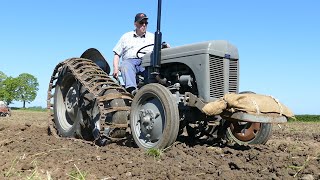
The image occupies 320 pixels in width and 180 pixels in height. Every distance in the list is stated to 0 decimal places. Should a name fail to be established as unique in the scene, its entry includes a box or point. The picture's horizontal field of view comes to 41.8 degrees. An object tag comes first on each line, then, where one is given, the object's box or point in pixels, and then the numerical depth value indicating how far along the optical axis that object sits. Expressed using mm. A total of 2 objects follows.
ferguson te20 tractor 5141
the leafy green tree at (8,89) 82438
